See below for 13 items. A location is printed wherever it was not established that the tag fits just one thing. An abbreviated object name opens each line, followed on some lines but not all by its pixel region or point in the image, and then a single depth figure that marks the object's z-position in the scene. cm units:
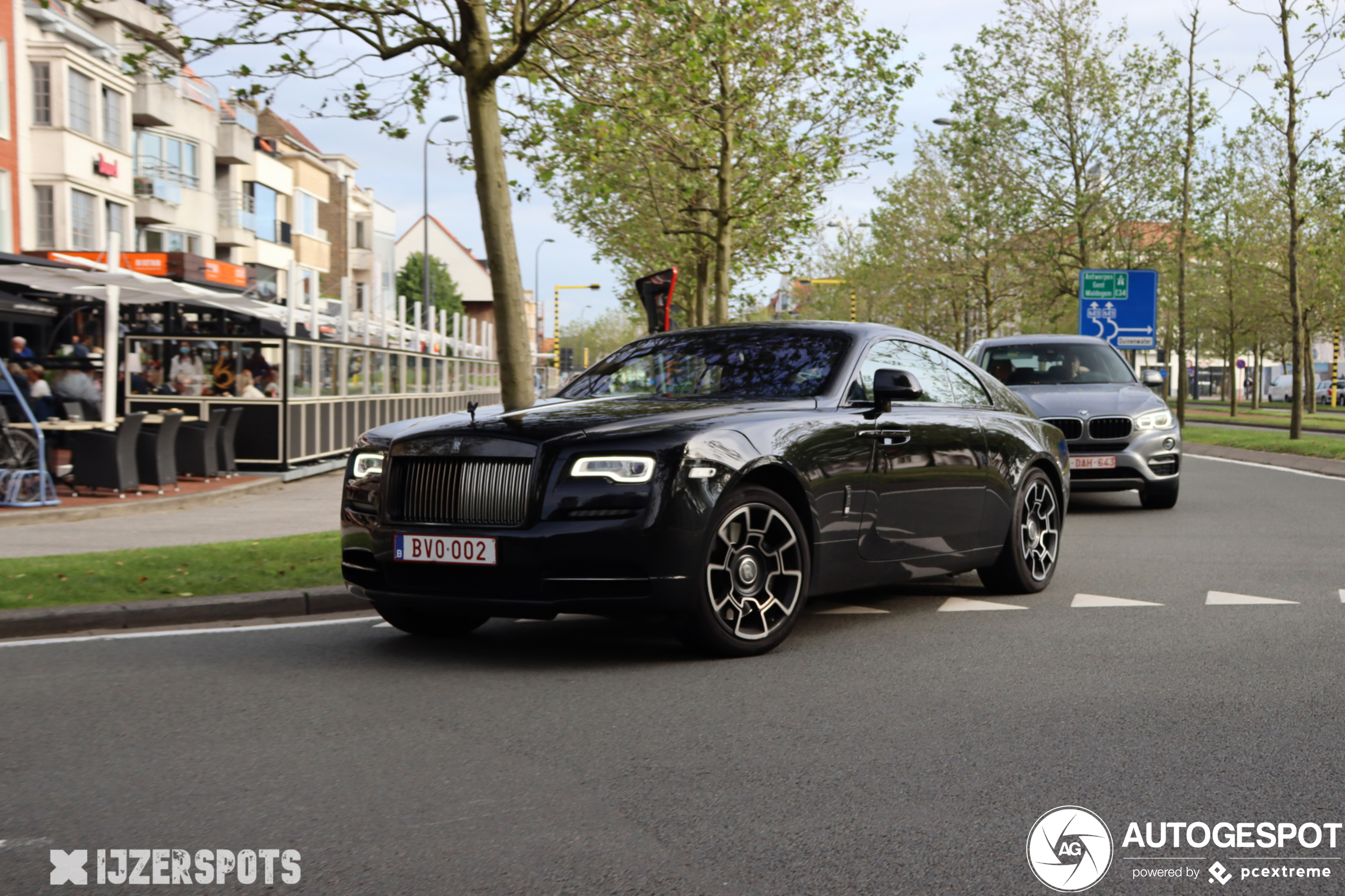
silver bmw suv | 1342
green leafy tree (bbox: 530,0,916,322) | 1347
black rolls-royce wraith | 578
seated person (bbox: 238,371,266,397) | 1944
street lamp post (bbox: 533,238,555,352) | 9362
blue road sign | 3228
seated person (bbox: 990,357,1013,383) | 1478
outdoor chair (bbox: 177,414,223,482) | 1748
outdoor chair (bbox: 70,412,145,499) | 1516
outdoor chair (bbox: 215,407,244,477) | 1847
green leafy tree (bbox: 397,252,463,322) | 9969
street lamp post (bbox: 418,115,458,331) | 4416
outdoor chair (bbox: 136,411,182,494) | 1595
